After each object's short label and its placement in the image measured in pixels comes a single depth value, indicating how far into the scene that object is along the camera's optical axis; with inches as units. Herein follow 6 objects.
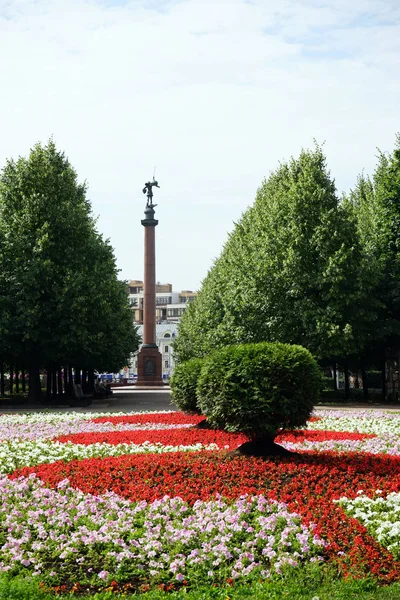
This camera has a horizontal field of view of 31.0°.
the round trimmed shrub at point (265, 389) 483.5
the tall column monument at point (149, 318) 2664.9
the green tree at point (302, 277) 1419.8
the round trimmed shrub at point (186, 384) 807.7
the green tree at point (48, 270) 1449.3
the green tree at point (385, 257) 1488.8
